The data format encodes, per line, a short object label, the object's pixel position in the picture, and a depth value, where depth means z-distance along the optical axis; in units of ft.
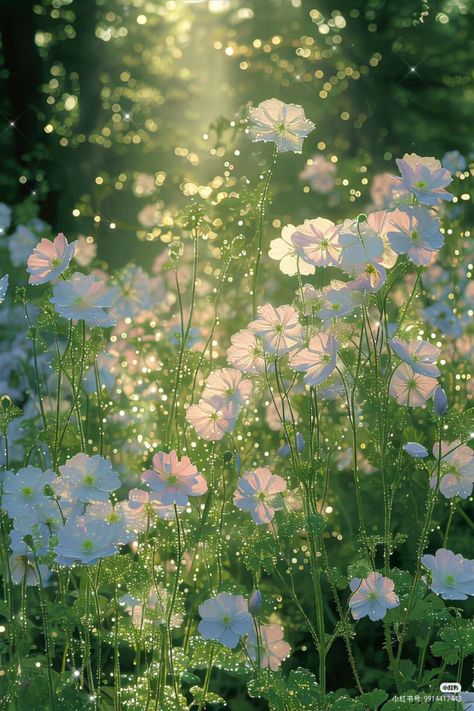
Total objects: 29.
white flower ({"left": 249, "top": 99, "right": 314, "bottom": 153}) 7.10
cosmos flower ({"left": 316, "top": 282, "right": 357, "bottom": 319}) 6.81
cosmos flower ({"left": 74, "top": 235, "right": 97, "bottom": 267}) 10.76
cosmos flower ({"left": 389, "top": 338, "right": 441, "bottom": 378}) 6.79
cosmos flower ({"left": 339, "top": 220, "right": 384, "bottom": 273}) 6.75
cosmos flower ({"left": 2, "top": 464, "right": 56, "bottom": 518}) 6.72
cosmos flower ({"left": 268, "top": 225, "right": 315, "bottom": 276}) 7.09
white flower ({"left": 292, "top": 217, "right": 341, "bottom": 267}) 6.86
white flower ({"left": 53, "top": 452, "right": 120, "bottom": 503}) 6.63
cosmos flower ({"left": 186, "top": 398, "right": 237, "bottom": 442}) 6.90
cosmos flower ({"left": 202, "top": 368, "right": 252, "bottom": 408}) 6.94
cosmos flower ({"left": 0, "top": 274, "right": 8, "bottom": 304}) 6.84
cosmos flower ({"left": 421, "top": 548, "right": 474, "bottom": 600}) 6.73
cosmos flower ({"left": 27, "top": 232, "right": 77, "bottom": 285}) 6.84
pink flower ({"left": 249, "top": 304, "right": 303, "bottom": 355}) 6.91
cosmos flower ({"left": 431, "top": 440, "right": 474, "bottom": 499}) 7.13
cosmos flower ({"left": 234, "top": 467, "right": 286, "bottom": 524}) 6.89
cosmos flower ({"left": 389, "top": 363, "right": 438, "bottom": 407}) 7.05
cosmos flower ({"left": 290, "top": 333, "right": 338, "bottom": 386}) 6.75
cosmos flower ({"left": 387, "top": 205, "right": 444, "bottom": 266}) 6.78
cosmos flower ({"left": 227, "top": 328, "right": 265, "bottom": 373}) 7.13
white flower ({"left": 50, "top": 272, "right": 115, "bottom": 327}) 6.73
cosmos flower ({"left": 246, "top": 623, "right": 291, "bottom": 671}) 7.32
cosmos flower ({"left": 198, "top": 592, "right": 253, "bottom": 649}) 6.64
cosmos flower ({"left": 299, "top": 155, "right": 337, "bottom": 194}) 15.05
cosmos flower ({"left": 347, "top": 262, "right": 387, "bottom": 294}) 6.74
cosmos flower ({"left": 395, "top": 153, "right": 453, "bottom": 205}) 6.80
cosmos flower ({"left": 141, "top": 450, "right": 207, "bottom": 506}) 6.58
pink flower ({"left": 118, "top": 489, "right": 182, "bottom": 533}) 6.73
